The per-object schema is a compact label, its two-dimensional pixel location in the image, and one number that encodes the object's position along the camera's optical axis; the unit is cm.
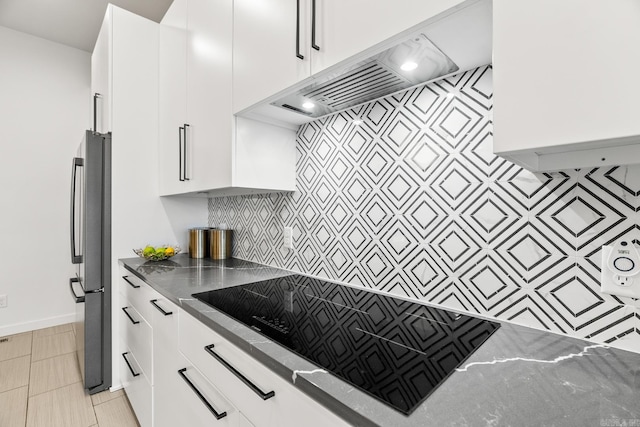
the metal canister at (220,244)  213
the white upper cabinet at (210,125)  144
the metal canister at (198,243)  220
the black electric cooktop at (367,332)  64
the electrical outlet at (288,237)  167
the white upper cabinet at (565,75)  49
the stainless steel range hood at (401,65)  76
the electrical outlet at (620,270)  73
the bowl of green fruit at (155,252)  195
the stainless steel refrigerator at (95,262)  189
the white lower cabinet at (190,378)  71
